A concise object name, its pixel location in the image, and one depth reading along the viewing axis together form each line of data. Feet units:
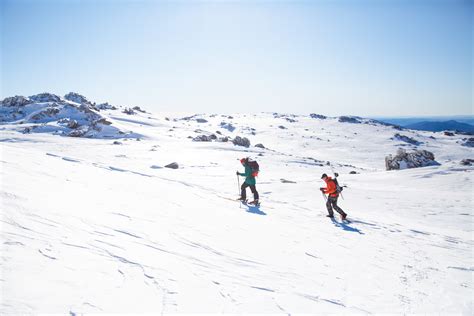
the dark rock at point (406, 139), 256.13
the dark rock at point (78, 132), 144.31
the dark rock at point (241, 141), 154.35
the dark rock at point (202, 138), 151.77
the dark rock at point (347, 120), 412.52
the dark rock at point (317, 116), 514.80
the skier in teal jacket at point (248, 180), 41.19
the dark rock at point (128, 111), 274.20
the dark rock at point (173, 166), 74.35
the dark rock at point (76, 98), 298.97
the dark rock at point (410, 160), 94.42
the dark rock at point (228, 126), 321.52
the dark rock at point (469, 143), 257.03
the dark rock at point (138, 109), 331.02
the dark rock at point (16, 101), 207.92
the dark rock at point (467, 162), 78.64
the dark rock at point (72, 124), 161.27
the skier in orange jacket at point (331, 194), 37.60
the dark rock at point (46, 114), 180.97
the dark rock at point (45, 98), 232.12
